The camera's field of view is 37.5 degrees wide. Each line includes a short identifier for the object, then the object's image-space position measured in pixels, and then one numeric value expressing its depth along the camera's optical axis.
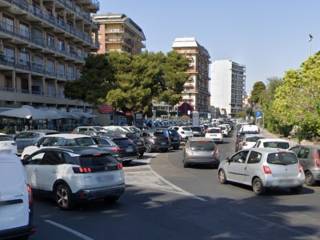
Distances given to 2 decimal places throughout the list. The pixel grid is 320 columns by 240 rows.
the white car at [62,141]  20.06
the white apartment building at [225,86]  191.12
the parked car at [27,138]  27.50
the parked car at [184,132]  44.78
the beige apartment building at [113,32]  106.12
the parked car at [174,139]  36.62
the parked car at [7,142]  23.13
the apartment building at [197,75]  141.75
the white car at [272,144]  20.97
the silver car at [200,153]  22.53
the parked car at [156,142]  32.91
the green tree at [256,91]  115.97
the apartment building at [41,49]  53.12
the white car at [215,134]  42.81
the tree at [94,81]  50.41
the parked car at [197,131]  46.19
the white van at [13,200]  7.37
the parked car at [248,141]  27.02
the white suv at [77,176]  11.48
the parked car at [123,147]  22.57
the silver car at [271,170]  14.38
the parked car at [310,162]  16.43
